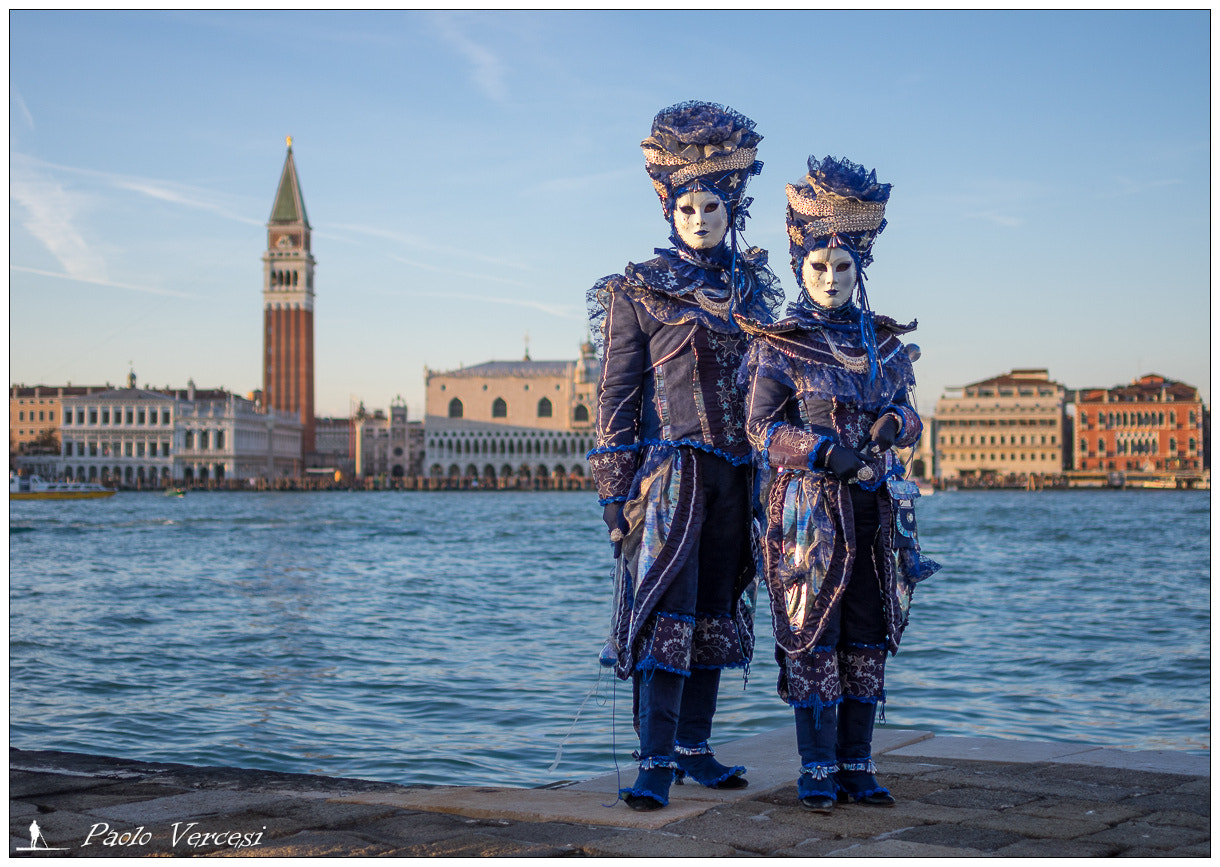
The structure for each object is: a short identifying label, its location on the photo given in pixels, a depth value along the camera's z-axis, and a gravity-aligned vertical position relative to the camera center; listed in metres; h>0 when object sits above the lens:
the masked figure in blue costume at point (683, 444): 3.08 +0.01
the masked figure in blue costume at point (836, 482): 2.97 -0.07
